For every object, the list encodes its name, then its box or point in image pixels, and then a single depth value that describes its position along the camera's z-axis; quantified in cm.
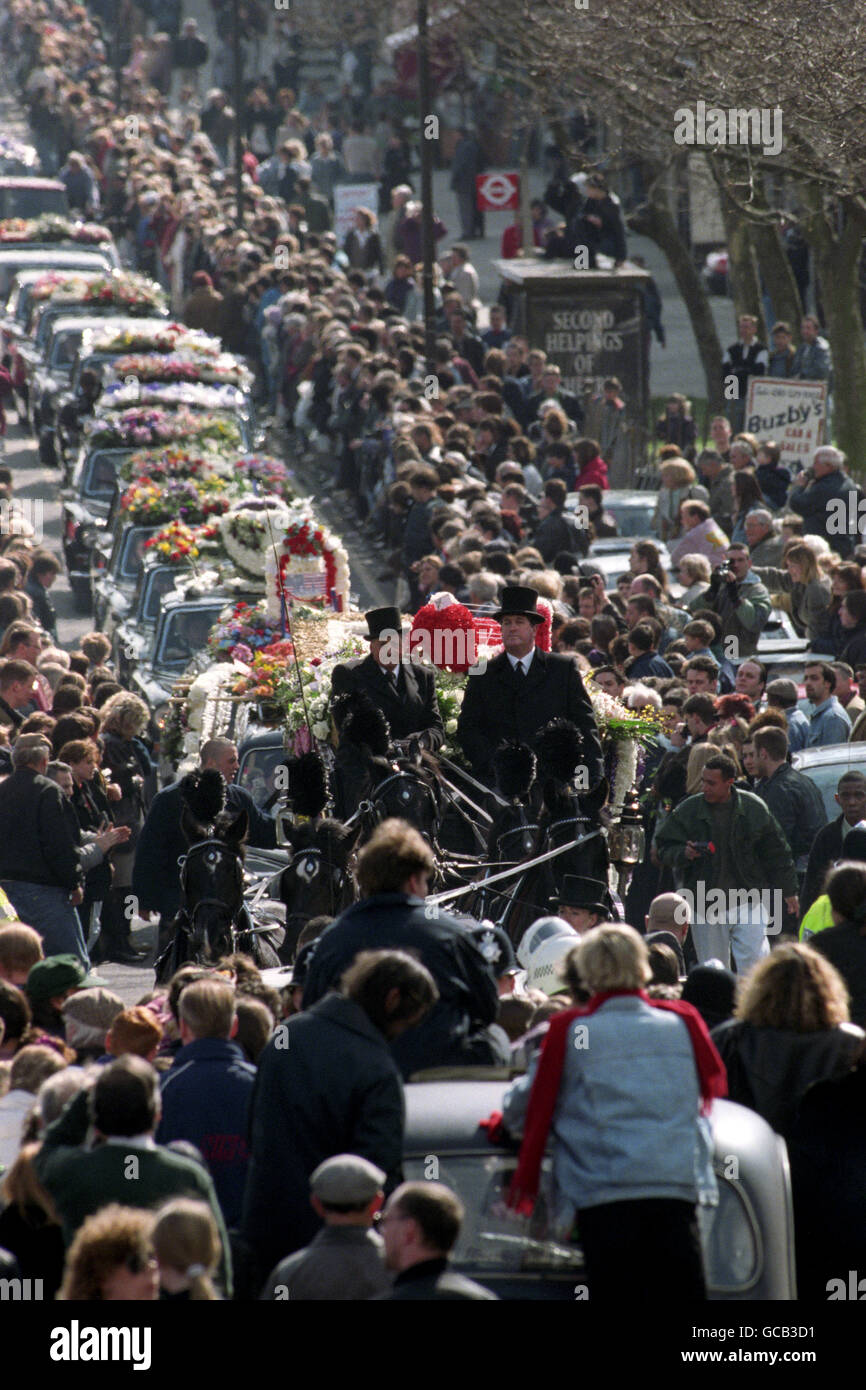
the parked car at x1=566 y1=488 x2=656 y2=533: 2322
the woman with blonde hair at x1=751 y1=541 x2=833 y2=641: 1777
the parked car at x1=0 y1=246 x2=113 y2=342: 3575
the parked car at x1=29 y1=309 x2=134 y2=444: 3206
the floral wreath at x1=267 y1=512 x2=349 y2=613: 1639
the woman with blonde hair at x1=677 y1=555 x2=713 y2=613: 1797
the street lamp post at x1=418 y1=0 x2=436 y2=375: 2753
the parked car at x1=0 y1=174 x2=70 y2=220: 4516
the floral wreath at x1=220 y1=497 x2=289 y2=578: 1897
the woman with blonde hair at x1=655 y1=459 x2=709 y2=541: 2091
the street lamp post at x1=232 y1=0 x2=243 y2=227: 3940
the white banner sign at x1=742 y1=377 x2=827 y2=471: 2316
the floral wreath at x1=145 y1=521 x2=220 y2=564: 2102
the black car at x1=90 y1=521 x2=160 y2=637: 2203
